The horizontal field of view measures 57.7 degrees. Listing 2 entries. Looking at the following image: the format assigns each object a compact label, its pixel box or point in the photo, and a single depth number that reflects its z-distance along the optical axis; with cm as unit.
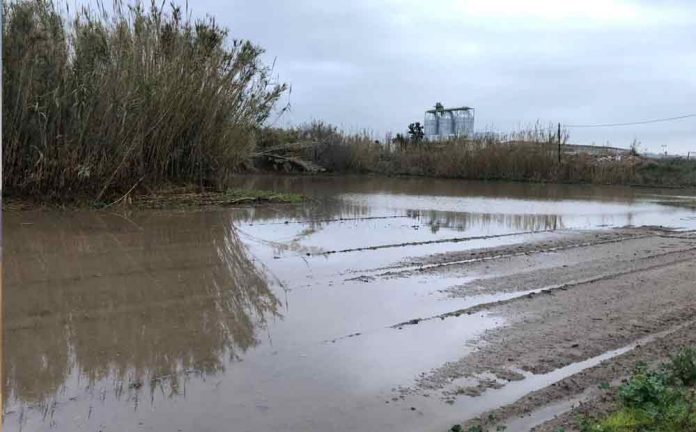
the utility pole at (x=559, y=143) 3601
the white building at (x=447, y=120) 5121
